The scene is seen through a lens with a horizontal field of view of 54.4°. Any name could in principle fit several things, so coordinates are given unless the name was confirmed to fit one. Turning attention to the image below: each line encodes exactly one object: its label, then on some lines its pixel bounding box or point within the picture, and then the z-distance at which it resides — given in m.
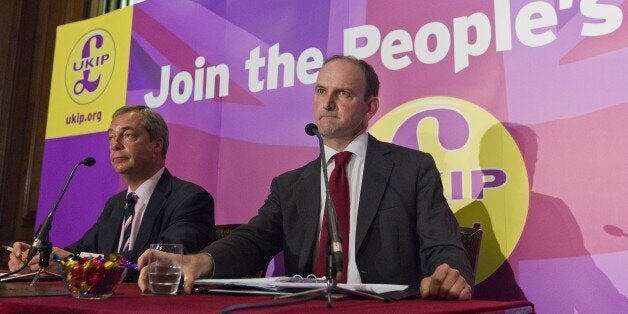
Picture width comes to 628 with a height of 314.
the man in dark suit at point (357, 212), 1.83
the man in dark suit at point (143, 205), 2.39
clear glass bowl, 1.28
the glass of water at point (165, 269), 1.40
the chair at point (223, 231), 2.54
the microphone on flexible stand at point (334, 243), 1.15
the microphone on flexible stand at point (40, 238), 1.75
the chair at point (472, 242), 2.12
